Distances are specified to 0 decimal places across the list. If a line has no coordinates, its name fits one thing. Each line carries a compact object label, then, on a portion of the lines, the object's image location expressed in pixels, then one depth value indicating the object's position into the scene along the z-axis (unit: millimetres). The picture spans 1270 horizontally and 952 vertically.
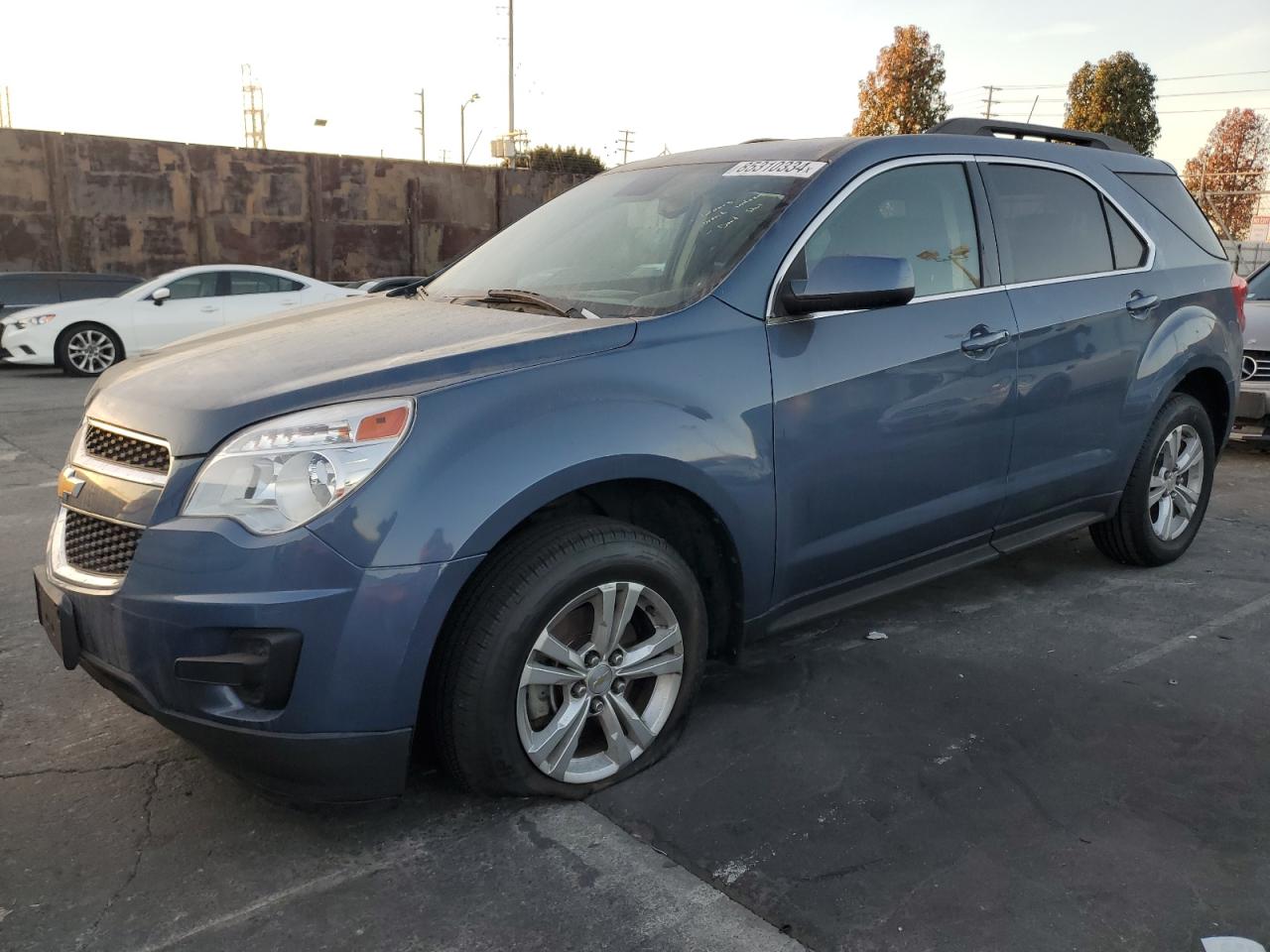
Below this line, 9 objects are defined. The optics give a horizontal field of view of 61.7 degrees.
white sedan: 13023
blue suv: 2352
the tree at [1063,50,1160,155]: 41125
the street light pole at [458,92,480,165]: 57203
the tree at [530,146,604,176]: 51250
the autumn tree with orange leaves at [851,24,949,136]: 42094
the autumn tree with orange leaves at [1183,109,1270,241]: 54125
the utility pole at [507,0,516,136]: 40469
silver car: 7320
